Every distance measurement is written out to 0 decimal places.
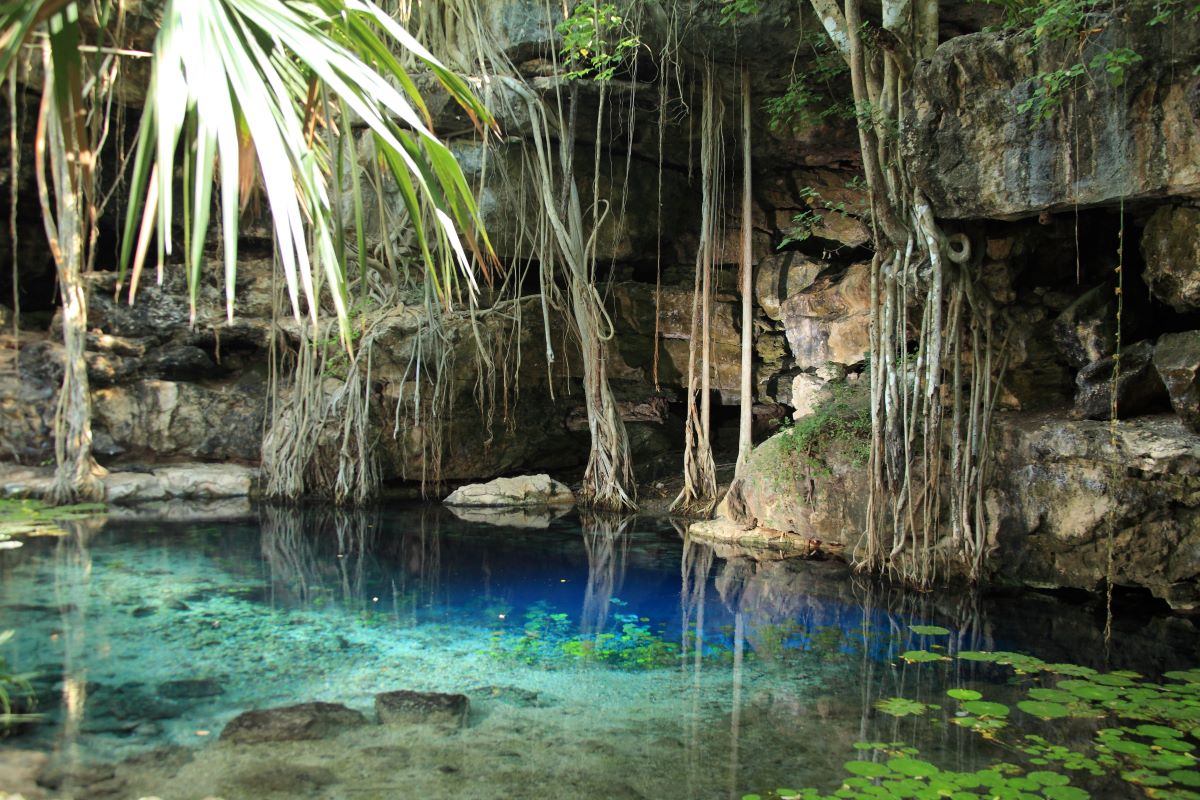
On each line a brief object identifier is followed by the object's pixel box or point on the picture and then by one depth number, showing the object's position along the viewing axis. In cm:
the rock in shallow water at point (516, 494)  825
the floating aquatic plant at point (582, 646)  376
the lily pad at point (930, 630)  414
